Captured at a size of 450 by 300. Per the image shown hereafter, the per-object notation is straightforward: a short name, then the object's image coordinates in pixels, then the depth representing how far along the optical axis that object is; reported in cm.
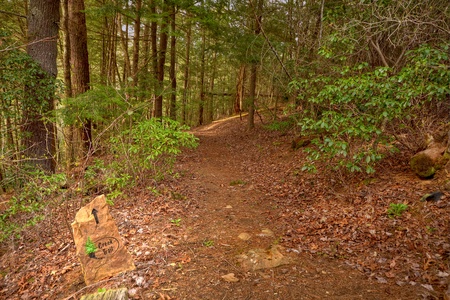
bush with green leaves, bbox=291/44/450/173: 459
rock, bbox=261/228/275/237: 481
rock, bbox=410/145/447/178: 524
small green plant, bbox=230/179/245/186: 822
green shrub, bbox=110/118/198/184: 608
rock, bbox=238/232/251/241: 465
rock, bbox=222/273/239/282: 344
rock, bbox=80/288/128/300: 267
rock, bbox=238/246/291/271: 375
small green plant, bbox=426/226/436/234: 403
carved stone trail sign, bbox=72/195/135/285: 341
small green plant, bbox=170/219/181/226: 510
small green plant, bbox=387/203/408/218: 461
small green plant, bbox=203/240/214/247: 439
